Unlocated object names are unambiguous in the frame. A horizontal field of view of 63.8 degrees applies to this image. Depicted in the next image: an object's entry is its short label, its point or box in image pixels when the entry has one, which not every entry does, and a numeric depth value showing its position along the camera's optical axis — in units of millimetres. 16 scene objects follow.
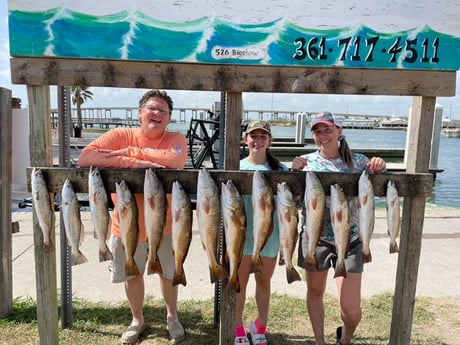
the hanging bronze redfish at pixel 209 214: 2363
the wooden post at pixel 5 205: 3447
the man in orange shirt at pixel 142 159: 2574
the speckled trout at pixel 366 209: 2475
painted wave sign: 2357
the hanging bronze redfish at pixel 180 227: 2408
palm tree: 34062
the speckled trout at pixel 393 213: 2500
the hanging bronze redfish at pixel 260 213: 2398
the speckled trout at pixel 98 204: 2398
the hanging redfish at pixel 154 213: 2398
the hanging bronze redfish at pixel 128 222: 2438
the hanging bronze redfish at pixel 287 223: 2416
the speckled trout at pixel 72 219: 2422
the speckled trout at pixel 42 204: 2434
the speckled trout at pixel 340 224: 2459
